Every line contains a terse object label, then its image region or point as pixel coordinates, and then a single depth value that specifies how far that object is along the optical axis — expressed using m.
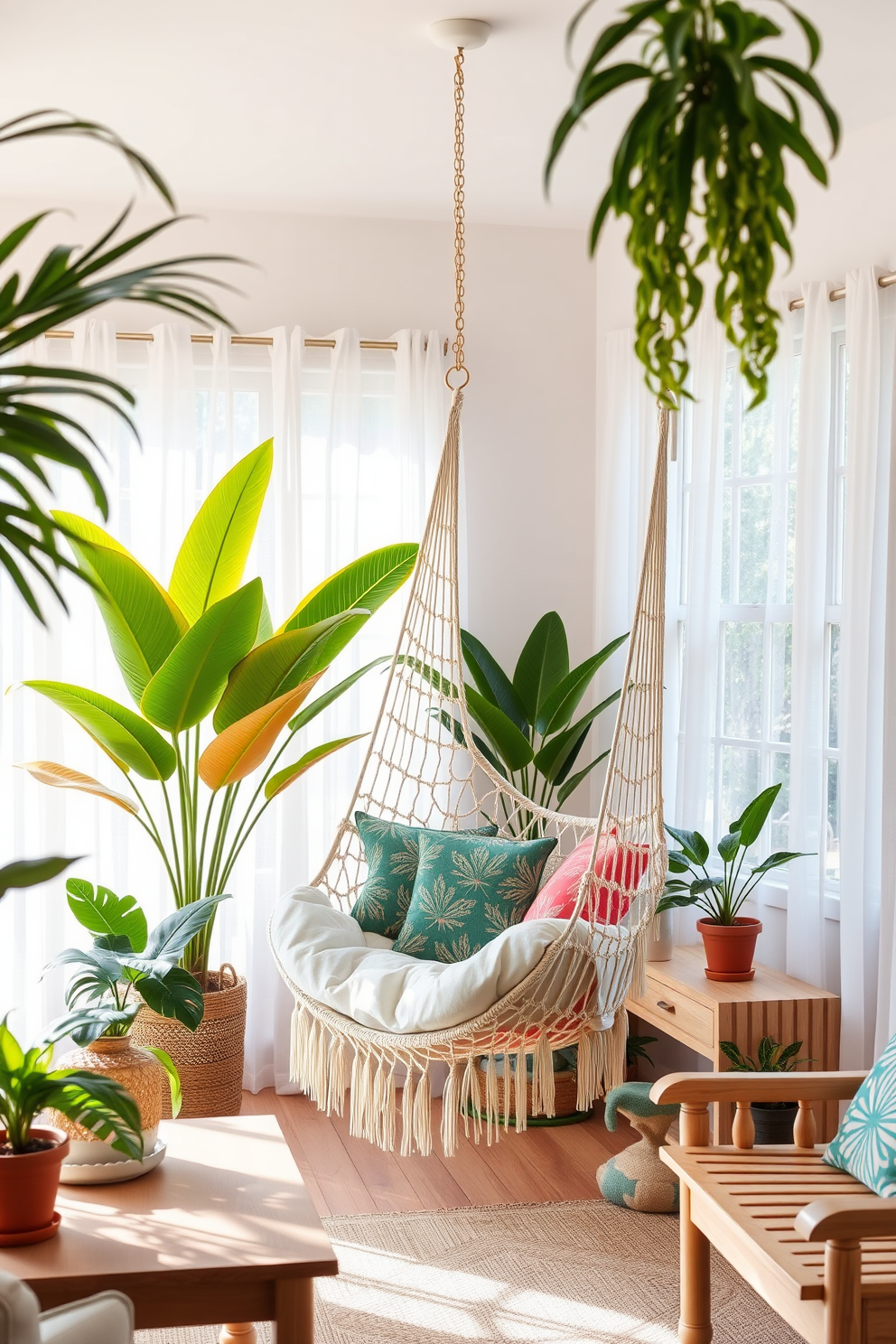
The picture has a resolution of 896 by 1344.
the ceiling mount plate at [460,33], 2.81
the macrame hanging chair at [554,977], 2.60
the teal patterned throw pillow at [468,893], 3.15
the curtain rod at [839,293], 3.19
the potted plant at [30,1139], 1.91
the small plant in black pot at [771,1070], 3.10
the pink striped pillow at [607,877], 2.82
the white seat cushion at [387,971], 2.55
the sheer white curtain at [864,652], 3.20
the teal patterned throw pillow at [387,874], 3.31
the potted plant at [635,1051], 3.99
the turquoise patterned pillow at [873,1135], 2.23
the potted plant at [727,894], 3.29
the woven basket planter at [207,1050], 3.38
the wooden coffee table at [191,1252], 1.88
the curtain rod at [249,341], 4.11
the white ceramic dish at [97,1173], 2.20
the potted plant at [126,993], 2.21
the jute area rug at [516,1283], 2.63
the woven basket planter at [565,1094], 3.91
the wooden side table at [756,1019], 3.13
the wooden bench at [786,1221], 1.87
